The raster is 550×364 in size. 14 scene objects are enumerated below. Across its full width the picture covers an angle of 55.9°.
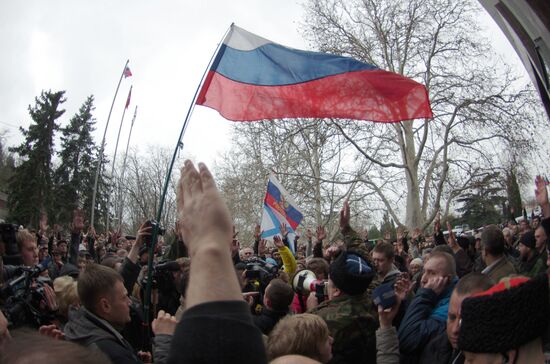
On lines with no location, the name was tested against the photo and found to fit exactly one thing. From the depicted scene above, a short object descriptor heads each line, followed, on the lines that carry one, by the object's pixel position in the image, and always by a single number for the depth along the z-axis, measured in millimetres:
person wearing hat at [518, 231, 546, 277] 6520
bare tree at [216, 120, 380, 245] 27781
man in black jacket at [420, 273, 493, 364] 2744
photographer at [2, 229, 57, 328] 3371
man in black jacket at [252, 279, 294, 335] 4215
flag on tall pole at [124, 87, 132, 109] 27359
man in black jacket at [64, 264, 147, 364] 2829
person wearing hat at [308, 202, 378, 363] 3213
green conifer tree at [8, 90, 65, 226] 38562
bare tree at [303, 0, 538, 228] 22375
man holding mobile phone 3256
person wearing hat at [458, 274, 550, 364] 1713
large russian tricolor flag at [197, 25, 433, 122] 5914
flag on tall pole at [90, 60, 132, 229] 26250
